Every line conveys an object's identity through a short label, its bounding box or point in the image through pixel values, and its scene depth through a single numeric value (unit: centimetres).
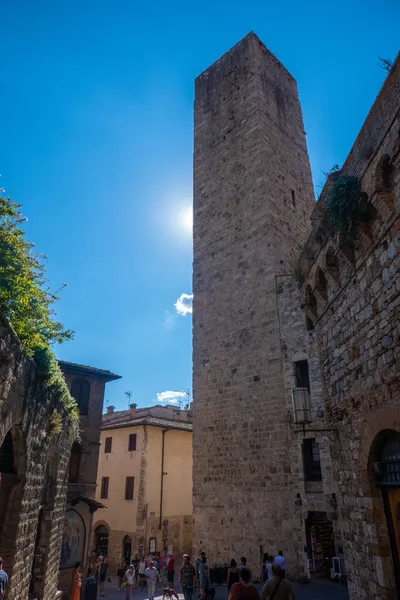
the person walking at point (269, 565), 910
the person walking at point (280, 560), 984
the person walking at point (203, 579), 1033
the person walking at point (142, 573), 1686
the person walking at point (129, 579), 1301
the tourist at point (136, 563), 1850
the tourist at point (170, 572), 1359
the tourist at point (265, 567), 1005
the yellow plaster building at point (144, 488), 2205
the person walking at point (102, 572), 1570
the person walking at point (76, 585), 1048
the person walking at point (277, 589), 499
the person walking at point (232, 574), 867
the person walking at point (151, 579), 1226
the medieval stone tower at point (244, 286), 1276
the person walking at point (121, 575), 1748
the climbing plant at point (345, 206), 539
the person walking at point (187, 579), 1053
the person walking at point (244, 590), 523
